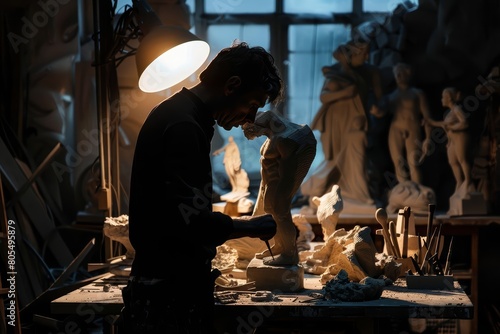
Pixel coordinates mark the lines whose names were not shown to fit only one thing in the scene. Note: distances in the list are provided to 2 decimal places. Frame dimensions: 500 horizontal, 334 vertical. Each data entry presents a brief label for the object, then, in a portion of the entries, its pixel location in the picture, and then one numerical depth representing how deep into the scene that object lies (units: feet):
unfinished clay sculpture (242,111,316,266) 12.69
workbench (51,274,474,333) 11.20
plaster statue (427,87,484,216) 20.13
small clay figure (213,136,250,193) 16.63
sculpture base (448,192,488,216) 20.02
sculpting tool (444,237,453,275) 13.05
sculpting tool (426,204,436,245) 13.25
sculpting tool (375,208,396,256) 13.58
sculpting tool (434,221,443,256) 13.51
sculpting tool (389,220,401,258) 13.66
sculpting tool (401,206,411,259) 13.62
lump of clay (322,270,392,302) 11.46
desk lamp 11.76
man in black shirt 8.38
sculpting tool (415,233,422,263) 13.68
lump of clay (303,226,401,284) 12.74
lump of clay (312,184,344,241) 14.64
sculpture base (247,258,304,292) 12.33
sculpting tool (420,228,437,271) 12.90
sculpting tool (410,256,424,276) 12.73
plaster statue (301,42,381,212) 20.40
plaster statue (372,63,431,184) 20.89
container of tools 12.46
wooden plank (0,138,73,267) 18.71
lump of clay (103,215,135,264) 13.66
